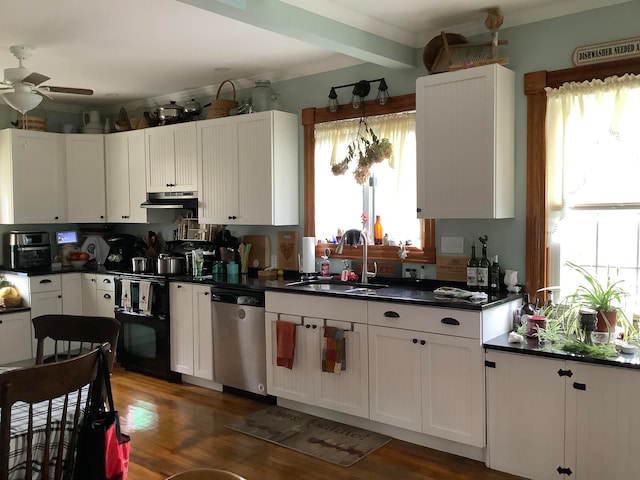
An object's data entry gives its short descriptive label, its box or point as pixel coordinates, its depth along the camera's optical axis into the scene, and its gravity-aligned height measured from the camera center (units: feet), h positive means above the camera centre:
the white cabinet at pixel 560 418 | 9.62 -3.41
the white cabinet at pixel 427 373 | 11.14 -3.02
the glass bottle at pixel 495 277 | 12.61 -1.22
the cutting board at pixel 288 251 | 16.55 -0.81
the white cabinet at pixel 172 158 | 17.65 +2.00
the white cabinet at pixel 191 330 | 15.83 -2.93
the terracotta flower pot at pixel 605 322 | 10.43 -1.82
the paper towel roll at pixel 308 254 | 15.46 -0.84
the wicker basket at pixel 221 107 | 16.90 +3.33
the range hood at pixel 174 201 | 17.94 +0.71
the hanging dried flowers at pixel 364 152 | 13.88 +1.66
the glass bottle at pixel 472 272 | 12.80 -1.12
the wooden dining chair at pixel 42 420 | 6.16 -2.33
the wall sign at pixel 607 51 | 11.08 +3.23
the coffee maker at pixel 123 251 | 20.25 -0.94
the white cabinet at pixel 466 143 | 11.85 +1.60
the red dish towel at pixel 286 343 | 13.69 -2.82
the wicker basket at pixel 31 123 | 19.36 +3.36
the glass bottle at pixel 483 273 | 12.69 -1.14
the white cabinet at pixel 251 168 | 15.78 +1.51
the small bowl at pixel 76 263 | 20.40 -1.34
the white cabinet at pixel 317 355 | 12.75 -3.02
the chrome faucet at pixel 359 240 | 14.47 -0.48
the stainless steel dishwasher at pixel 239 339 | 14.66 -2.98
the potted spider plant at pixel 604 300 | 10.46 -1.48
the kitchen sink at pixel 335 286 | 13.47 -1.56
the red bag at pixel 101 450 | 6.72 -2.60
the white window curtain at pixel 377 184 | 14.42 +0.98
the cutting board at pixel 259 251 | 17.17 -0.83
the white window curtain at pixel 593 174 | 11.25 +0.89
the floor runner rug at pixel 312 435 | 11.89 -4.61
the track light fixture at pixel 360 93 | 14.46 +3.21
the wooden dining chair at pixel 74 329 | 9.25 -1.67
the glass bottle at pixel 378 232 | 14.94 -0.27
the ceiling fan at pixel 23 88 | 12.55 +2.94
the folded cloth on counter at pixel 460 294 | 11.46 -1.48
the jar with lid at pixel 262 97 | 16.40 +3.48
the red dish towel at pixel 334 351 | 12.81 -2.82
